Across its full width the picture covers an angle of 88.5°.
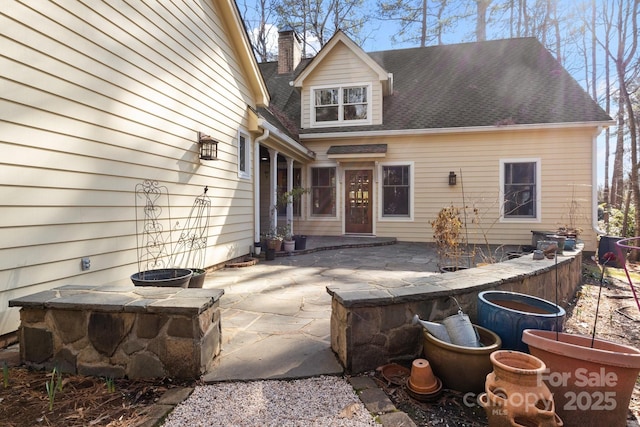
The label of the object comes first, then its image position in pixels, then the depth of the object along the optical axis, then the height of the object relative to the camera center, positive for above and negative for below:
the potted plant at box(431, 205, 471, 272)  4.52 -0.42
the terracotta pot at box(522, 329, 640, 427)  1.64 -0.92
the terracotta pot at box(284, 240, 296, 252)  7.04 -0.94
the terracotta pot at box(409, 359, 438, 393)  1.94 -1.06
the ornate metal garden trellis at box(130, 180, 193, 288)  3.56 -0.40
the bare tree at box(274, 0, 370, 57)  14.30 +8.19
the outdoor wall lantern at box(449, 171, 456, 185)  8.67 +0.64
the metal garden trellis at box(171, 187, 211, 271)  4.45 -0.51
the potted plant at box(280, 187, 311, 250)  7.20 -0.78
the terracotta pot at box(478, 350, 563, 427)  1.52 -0.94
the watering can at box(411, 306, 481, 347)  2.13 -0.85
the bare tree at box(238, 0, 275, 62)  14.75 +8.17
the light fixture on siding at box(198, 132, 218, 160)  4.80 +0.85
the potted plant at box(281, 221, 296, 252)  7.06 -0.83
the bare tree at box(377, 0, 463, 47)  14.03 +8.02
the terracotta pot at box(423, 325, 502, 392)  1.98 -0.99
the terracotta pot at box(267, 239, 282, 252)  6.52 -0.84
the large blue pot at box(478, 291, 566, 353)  2.13 -0.79
